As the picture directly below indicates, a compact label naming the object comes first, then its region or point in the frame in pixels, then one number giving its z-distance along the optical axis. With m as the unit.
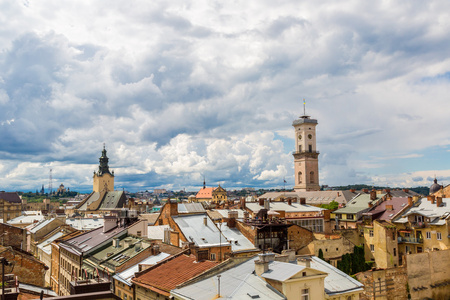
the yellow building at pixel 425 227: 57.03
